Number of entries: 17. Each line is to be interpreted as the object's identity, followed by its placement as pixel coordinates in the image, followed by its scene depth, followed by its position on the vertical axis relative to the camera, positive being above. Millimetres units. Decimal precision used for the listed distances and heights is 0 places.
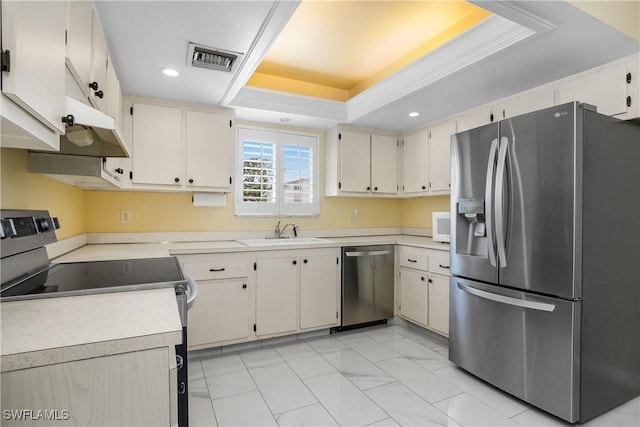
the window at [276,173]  3479 +440
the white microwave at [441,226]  3209 -125
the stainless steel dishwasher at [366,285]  3303 -730
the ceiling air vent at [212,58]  2072 +1023
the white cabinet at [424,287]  2965 -711
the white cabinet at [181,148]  2830 +587
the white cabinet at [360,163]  3656 +577
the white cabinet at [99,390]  770 -439
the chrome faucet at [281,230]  3543 -182
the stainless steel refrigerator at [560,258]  1843 -265
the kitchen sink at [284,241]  3100 -279
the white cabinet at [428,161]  3367 +580
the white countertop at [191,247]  2215 -282
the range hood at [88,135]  1095 +344
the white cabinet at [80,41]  1237 +702
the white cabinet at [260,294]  2734 -727
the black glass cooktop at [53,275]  1263 -289
